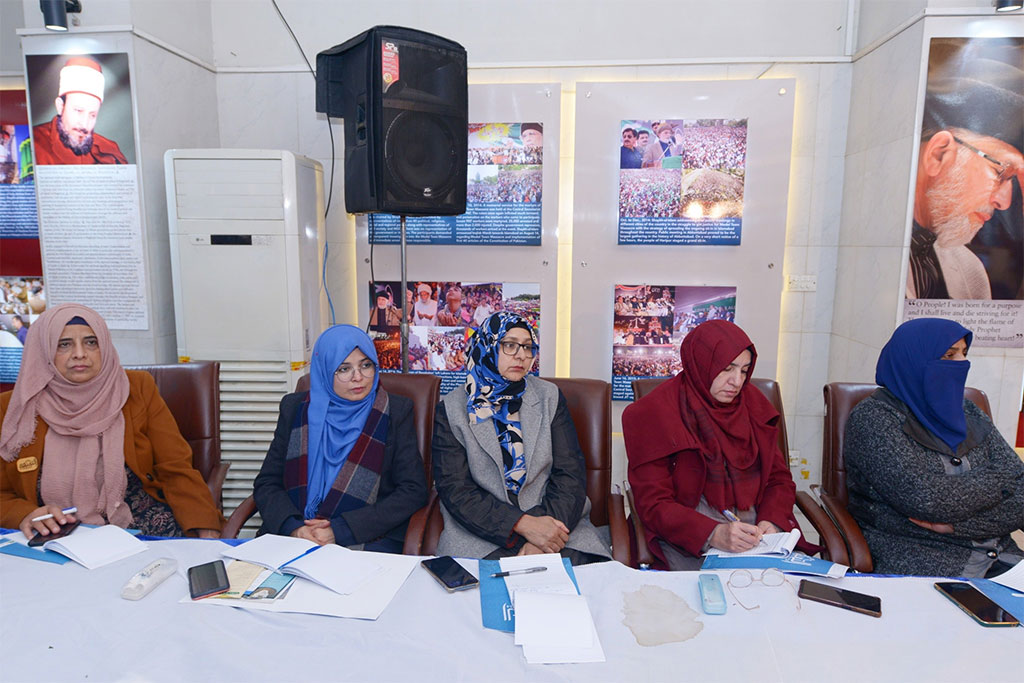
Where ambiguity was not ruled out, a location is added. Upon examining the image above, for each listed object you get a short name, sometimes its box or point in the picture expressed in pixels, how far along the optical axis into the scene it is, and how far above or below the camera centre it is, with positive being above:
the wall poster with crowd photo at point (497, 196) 3.18 +0.30
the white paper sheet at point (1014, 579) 1.34 -0.69
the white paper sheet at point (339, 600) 1.26 -0.72
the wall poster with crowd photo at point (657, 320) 3.23 -0.33
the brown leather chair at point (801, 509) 1.83 -0.81
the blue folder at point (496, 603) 1.23 -0.71
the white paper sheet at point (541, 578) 1.33 -0.70
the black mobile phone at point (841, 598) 1.24 -0.68
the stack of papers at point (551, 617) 1.14 -0.70
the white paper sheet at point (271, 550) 1.43 -0.70
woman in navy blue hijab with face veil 1.87 -0.64
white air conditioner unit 2.79 -0.12
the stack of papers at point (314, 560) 1.36 -0.70
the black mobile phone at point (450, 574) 1.34 -0.70
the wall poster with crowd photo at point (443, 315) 3.30 -0.32
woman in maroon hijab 1.96 -0.61
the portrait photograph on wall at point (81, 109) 2.82 +0.63
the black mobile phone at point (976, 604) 1.21 -0.69
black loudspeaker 2.38 +0.54
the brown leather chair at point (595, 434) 2.18 -0.62
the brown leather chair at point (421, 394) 2.18 -0.49
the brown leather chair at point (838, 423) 2.15 -0.57
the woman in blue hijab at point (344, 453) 2.00 -0.65
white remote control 1.30 -0.70
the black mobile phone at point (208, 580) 1.30 -0.70
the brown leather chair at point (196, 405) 2.25 -0.55
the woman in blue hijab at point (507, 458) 1.96 -0.67
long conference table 1.09 -0.72
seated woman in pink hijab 1.91 -0.61
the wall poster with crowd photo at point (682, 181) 3.12 +0.38
